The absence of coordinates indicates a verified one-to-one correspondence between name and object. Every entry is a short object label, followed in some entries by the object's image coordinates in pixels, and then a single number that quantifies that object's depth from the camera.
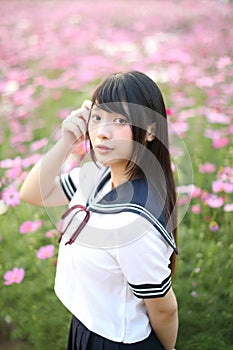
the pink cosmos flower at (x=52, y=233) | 1.54
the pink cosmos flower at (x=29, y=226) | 1.56
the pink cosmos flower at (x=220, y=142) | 1.82
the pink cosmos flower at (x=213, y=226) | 1.50
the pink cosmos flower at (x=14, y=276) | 1.47
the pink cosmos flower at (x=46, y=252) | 1.48
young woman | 0.83
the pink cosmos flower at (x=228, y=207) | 1.45
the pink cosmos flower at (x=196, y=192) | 1.62
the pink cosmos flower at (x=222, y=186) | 1.50
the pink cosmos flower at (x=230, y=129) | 1.75
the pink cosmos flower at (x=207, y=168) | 1.74
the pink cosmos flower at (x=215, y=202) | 1.52
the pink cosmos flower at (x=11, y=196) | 1.60
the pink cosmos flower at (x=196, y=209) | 1.57
